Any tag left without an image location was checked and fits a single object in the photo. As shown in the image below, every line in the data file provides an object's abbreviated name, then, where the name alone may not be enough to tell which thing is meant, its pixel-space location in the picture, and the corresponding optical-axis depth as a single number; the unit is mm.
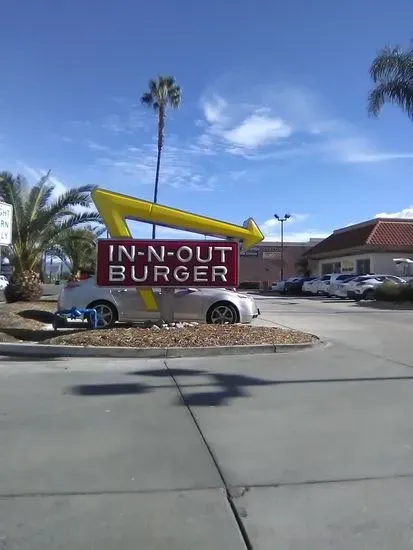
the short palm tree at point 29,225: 22078
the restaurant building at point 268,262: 86438
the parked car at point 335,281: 40344
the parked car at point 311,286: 46719
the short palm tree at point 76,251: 25500
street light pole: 65312
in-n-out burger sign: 14102
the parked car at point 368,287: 36553
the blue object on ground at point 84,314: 14164
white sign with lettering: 15047
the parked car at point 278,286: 53288
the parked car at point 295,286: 51125
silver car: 15344
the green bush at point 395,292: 31484
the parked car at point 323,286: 43909
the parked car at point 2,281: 48162
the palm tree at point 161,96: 45406
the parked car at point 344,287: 38031
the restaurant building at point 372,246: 50156
